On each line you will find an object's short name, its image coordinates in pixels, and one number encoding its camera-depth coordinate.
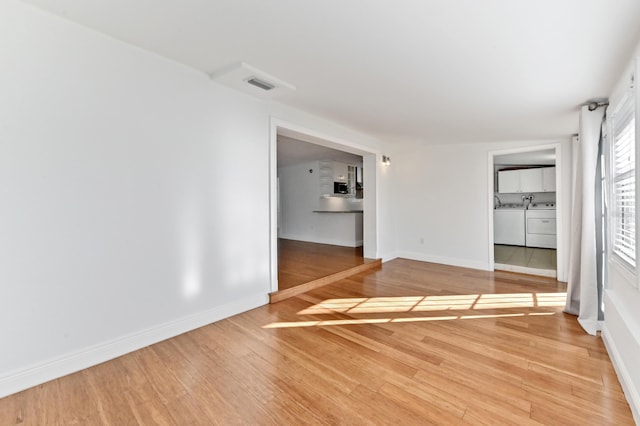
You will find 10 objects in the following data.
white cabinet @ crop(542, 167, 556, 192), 6.64
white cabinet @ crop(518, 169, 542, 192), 6.83
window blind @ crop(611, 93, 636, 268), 1.92
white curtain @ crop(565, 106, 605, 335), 2.66
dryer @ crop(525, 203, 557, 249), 6.39
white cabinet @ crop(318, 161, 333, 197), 7.46
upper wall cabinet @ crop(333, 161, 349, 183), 7.71
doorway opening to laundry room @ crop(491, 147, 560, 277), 6.36
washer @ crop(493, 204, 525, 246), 6.82
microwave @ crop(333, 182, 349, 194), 7.70
